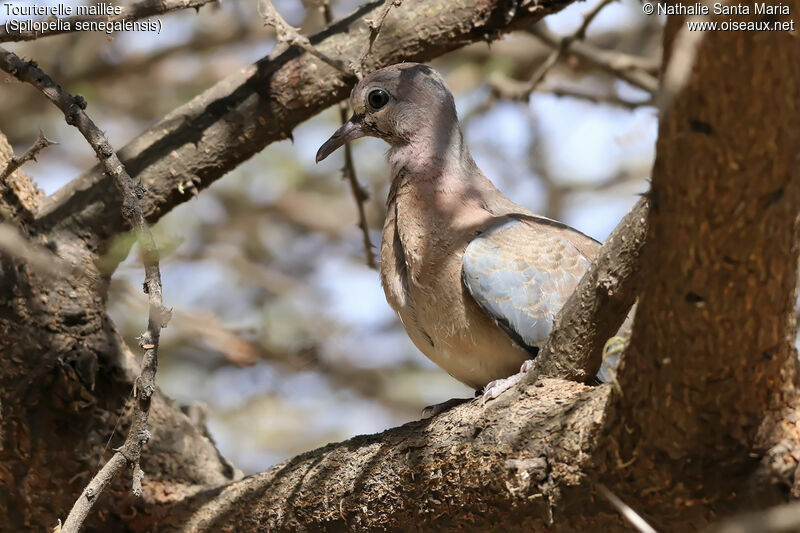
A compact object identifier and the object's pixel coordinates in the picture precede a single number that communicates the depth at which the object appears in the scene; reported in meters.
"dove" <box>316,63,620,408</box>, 8.01
